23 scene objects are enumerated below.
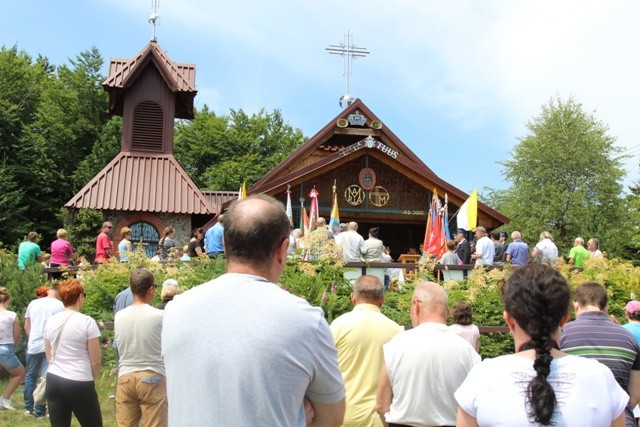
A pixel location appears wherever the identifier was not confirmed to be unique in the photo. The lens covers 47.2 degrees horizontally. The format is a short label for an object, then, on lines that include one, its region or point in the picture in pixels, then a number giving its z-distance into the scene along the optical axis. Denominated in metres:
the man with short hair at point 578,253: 15.33
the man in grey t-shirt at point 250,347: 2.32
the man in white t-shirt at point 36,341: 8.74
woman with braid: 2.51
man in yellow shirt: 4.88
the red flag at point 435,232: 18.91
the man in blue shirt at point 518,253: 14.20
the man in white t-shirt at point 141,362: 5.79
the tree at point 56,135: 37.88
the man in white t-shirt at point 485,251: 14.41
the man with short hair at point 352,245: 12.73
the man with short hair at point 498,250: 16.00
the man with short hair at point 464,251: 15.38
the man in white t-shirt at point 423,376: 4.27
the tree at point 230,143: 51.69
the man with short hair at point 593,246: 15.70
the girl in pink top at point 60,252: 14.75
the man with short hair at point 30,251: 14.37
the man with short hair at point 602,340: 4.30
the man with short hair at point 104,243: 15.07
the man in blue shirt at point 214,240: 13.58
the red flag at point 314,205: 20.41
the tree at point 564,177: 45.94
